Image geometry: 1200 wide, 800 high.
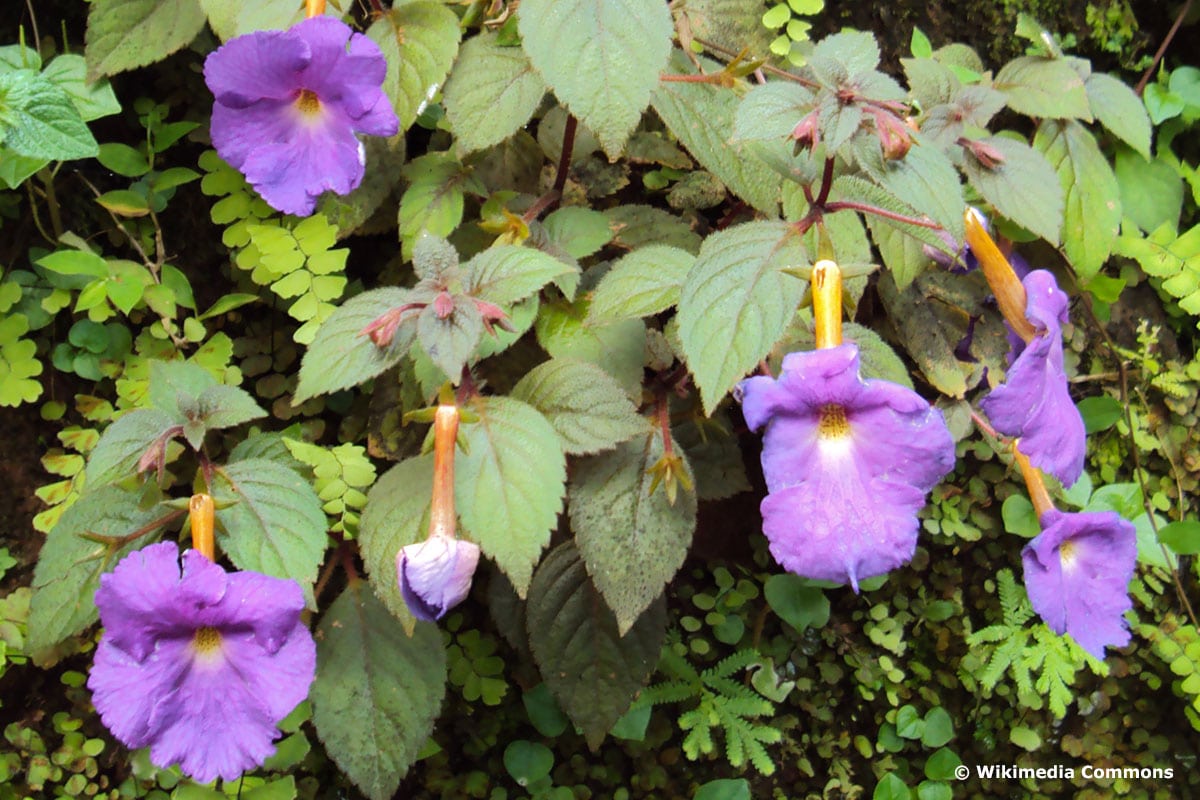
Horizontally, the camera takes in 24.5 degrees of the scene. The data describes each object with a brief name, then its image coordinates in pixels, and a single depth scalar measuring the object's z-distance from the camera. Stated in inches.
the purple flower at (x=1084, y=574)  24.2
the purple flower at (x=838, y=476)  22.3
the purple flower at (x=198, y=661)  22.7
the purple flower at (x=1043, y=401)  22.8
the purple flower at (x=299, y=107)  23.4
